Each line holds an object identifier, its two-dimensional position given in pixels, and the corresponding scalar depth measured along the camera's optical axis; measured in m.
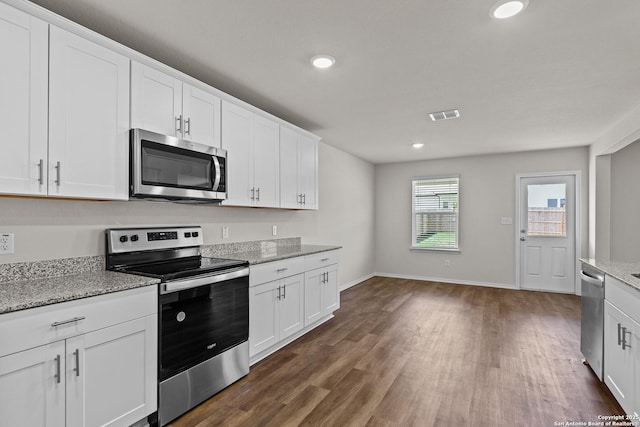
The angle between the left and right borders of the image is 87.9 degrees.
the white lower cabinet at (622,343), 1.91
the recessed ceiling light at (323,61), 2.44
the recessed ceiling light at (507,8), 1.79
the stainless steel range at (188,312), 2.04
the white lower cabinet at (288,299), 2.81
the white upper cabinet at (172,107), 2.21
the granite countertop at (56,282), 1.51
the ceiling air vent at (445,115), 3.67
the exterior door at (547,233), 5.45
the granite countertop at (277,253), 2.95
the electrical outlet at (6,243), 1.88
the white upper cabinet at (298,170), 3.65
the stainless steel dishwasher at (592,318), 2.47
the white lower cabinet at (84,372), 1.44
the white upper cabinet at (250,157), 2.95
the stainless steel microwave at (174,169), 2.16
